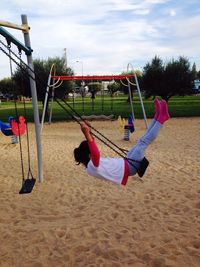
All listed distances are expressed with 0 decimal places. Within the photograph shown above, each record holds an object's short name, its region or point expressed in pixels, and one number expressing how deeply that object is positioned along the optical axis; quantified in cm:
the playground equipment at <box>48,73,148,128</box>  1080
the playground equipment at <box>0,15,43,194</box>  344
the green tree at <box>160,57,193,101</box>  1988
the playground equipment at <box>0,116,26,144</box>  737
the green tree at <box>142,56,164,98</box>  2053
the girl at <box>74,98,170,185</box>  257
